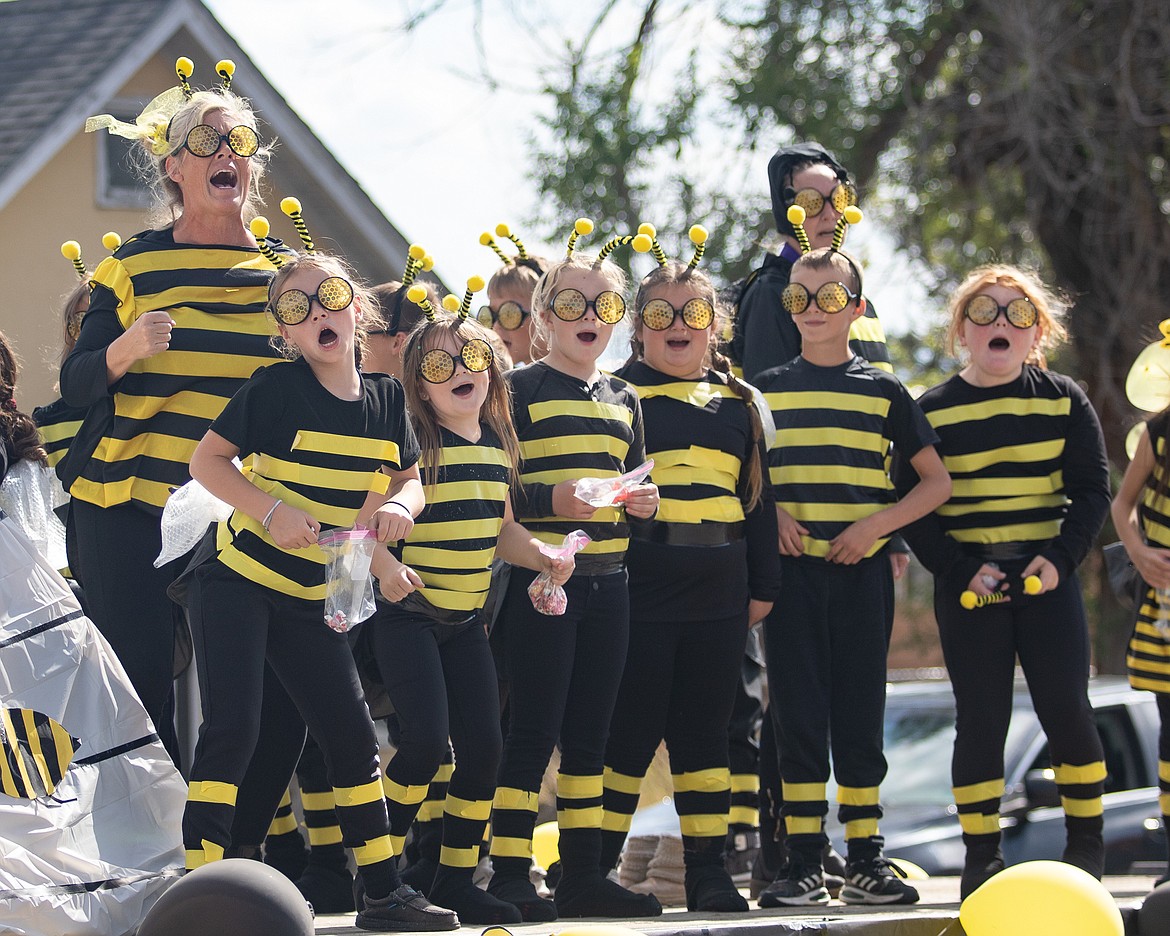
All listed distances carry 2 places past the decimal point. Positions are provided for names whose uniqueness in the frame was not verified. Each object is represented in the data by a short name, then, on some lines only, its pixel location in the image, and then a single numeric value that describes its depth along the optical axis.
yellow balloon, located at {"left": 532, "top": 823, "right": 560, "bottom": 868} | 13.40
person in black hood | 11.45
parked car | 16.23
